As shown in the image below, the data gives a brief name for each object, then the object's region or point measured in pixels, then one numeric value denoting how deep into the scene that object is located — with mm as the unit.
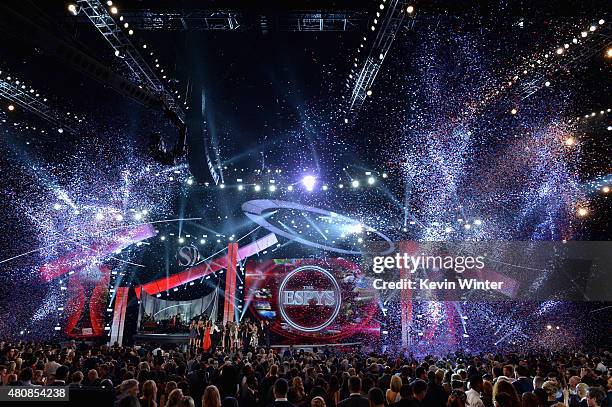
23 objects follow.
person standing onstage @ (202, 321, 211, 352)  17920
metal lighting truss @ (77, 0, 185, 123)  9285
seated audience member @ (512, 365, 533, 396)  5832
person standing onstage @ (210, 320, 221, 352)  16406
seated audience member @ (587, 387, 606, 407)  5066
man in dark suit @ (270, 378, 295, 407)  4261
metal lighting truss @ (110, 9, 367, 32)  10180
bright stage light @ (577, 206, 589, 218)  19516
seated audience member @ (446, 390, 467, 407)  4340
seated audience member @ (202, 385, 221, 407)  3842
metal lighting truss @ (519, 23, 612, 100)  9912
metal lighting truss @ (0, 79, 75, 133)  12197
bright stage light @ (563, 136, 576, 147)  15784
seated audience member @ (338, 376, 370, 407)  4227
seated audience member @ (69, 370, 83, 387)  5691
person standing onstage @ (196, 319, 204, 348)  17562
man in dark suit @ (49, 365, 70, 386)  5836
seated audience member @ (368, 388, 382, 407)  4082
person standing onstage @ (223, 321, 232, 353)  16703
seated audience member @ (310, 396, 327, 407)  3789
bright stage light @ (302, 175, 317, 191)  17656
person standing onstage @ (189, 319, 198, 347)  17109
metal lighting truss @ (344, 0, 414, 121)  9422
